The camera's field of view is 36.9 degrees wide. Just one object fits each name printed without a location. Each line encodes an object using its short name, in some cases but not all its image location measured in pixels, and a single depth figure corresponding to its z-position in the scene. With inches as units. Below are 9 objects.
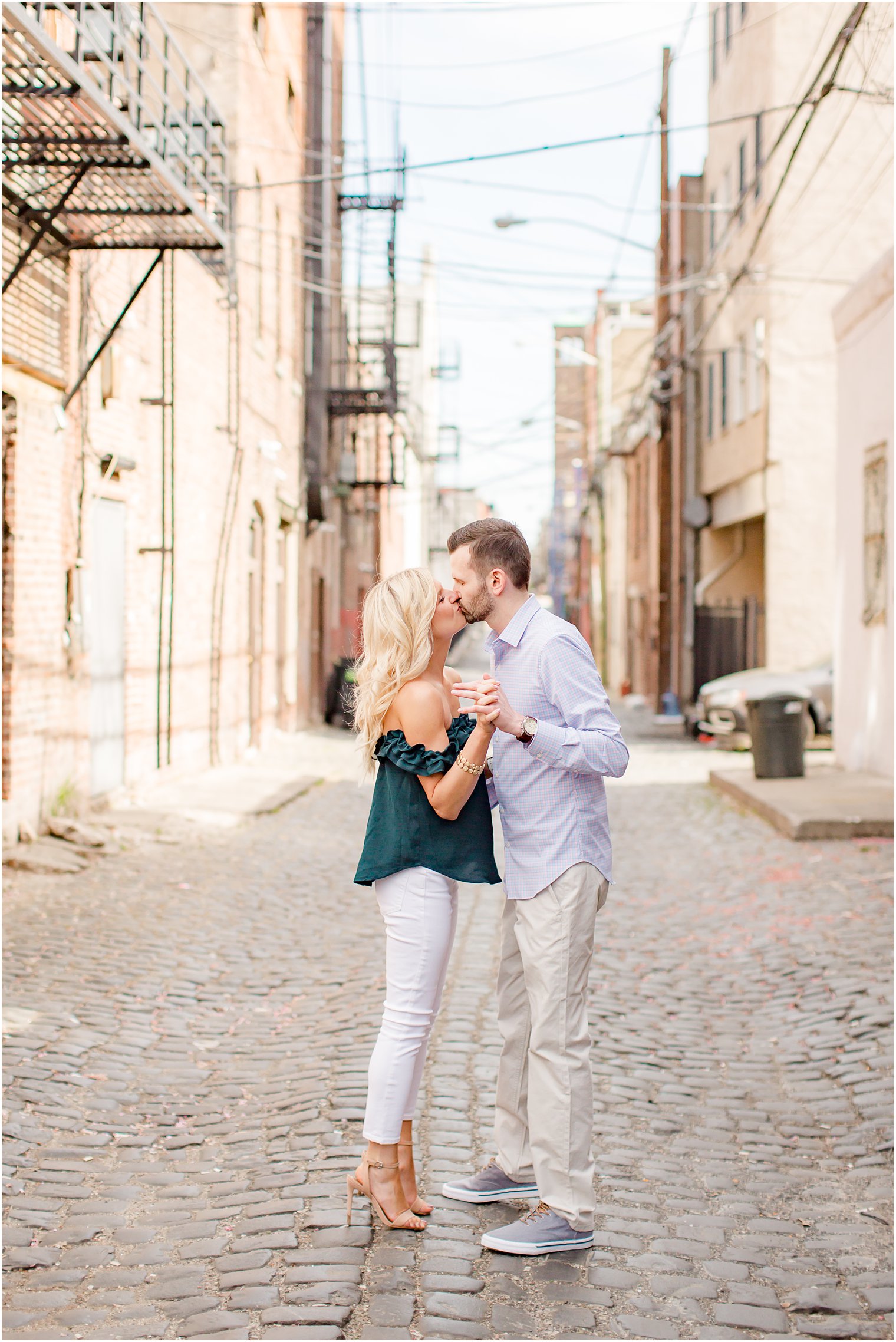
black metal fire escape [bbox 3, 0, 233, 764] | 305.0
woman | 140.8
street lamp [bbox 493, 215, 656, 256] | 621.9
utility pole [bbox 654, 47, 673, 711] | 1041.5
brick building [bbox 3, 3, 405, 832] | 374.6
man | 138.6
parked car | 766.5
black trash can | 555.5
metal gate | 924.0
